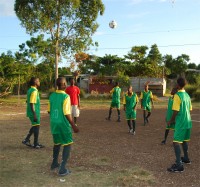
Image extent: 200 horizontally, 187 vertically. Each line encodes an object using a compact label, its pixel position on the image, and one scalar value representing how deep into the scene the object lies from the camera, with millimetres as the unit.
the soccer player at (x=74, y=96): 7175
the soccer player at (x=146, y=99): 8102
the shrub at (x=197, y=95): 17315
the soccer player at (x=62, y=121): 3836
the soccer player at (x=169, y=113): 5415
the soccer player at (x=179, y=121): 4043
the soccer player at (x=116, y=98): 9129
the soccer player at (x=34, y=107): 5133
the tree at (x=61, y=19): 16791
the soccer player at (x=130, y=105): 6777
